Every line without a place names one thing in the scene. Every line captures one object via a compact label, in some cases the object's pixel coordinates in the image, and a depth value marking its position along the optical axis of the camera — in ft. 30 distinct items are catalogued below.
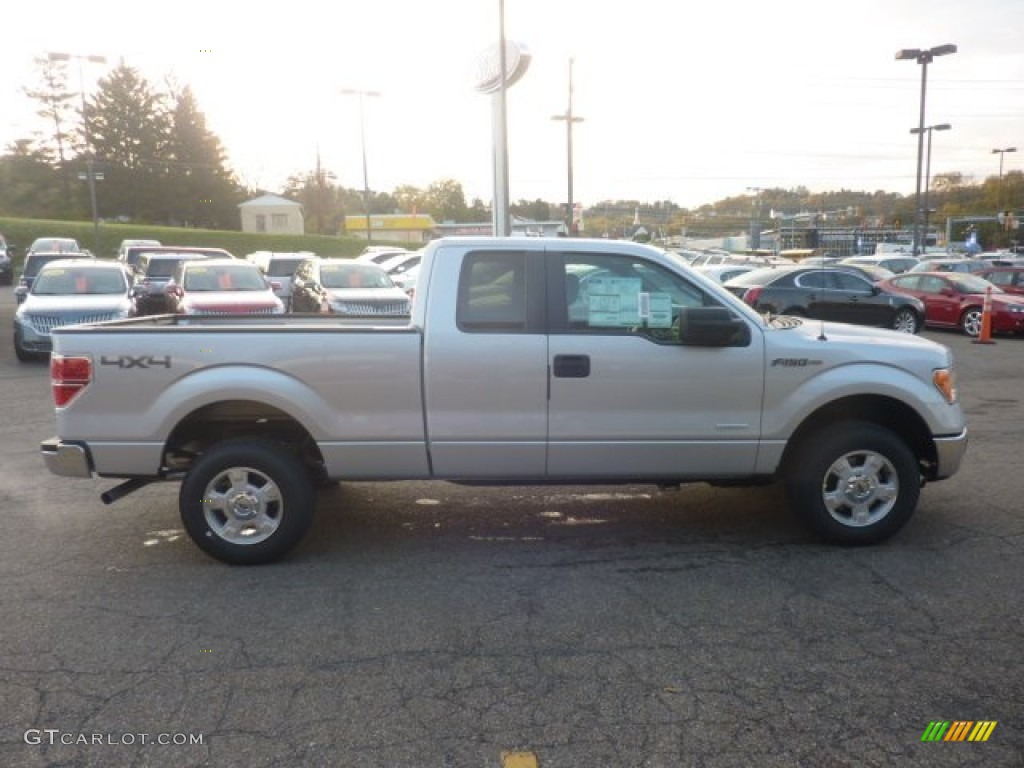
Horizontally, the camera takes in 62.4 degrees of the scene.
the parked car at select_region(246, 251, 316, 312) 67.15
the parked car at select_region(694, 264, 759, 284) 77.15
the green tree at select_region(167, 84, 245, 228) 239.91
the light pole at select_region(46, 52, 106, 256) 100.68
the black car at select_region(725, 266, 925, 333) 55.36
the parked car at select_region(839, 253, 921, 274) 109.91
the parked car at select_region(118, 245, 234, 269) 73.92
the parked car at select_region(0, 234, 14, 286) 118.83
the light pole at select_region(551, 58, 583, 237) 118.83
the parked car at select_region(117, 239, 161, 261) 93.30
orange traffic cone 55.83
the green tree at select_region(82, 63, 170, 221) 232.32
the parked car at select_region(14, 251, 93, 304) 73.97
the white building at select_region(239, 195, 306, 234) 252.83
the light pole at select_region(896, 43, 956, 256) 99.50
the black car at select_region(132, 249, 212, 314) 59.06
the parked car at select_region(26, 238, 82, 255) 113.60
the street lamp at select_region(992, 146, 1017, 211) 330.42
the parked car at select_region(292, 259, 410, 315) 48.03
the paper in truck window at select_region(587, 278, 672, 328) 16.60
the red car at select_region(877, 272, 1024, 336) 58.03
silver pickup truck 15.90
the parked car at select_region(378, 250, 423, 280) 79.41
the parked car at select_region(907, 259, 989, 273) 91.76
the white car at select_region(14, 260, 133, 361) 42.75
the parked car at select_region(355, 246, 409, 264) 94.96
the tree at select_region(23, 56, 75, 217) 247.09
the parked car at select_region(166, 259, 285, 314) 44.37
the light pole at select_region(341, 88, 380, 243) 139.33
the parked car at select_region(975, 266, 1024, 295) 65.62
